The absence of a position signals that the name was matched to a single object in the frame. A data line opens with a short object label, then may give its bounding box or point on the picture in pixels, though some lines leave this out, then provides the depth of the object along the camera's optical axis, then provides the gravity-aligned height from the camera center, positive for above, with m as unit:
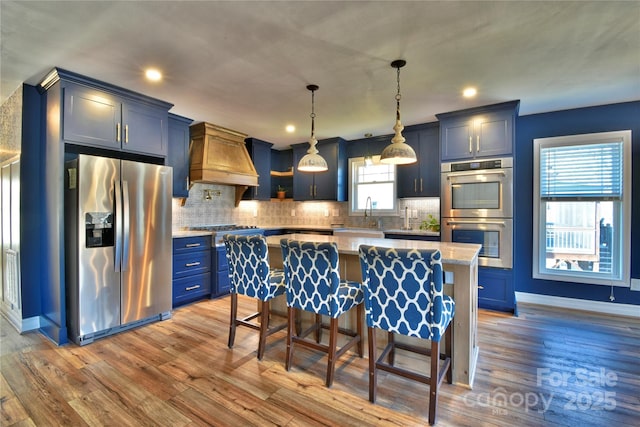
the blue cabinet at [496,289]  3.59 -0.94
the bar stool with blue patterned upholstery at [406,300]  1.75 -0.54
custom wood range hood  4.37 +0.84
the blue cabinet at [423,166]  4.46 +0.70
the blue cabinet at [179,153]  4.04 +0.80
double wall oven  3.63 +0.07
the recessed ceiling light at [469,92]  3.13 +1.27
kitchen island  2.11 -0.69
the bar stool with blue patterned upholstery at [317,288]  2.12 -0.58
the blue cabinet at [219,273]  4.24 -0.88
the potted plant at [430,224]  4.52 -0.19
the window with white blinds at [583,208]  3.60 +0.05
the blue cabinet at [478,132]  3.61 +1.00
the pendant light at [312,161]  3.13 +0.52
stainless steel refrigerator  2.79 -0.33
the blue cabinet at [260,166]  5.39 +0.84
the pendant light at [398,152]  2.63 +0.53
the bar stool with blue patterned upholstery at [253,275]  2.46 -0.55
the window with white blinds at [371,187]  5.04 +0.42
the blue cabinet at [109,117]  2.77 +0.96
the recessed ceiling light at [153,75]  2.68 +1.25
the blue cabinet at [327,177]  5.31 +0.63
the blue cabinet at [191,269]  3.84 -0.76
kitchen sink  4.53 -0.32
